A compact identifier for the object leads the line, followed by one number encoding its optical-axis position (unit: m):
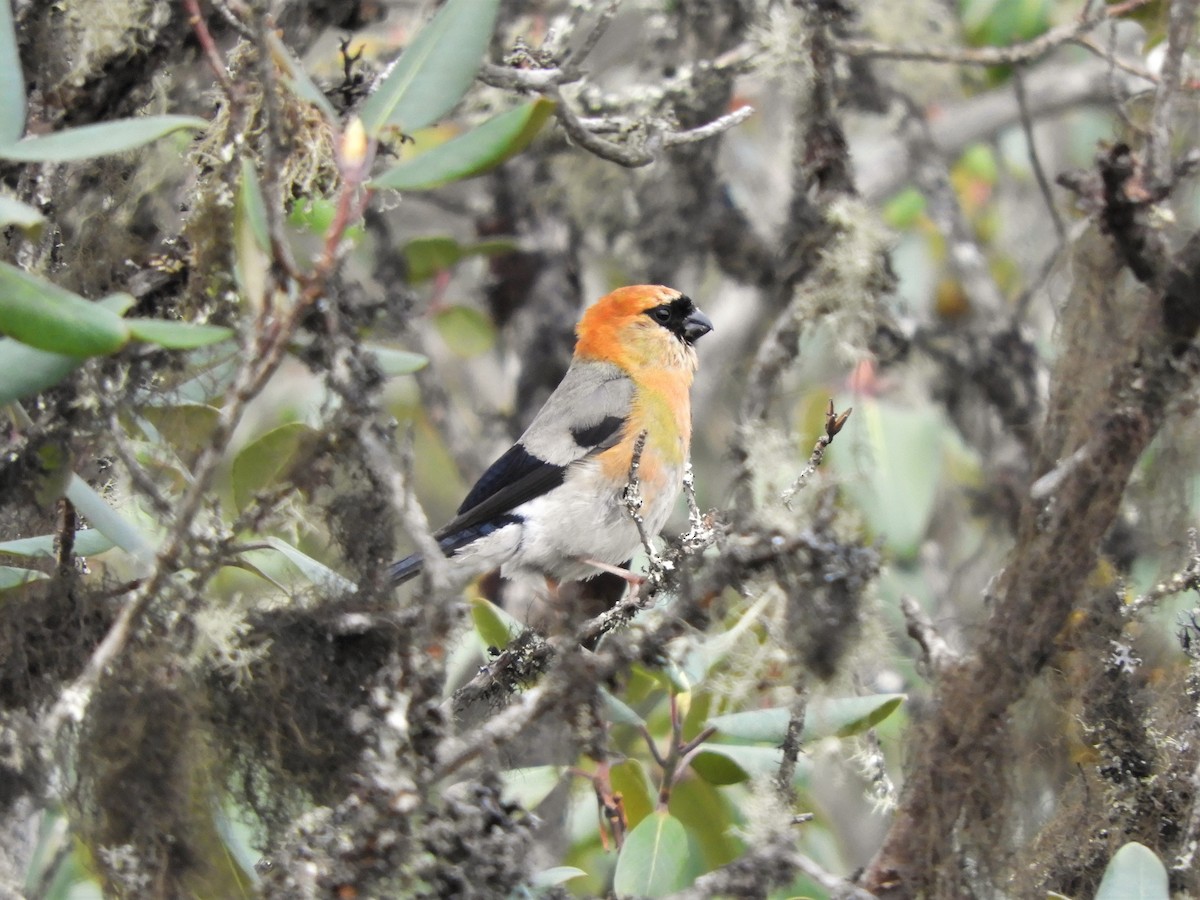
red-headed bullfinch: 8.77
